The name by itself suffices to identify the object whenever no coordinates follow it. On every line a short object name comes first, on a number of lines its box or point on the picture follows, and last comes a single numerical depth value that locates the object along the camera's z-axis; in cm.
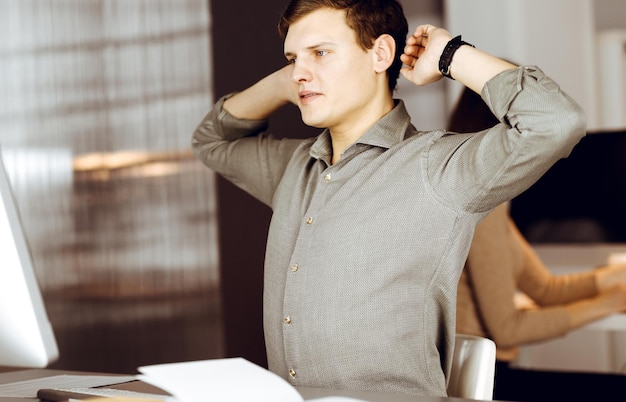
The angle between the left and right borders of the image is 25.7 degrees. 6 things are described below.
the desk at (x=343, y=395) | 190
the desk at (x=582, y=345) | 492
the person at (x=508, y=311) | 318
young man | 219
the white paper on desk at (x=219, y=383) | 173
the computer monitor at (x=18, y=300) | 188
